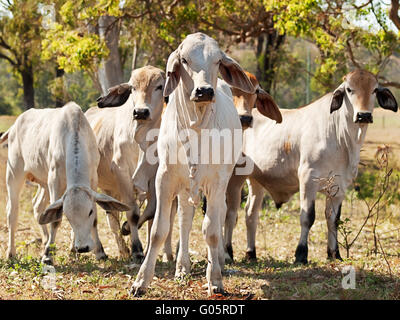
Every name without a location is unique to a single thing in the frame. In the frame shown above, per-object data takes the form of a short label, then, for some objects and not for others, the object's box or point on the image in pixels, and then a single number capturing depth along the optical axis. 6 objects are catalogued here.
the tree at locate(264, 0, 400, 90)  10.22
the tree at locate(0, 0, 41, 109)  16.45
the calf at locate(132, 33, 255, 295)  5.35
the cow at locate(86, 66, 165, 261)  7.01
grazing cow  6.54
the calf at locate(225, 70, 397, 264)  7.55
